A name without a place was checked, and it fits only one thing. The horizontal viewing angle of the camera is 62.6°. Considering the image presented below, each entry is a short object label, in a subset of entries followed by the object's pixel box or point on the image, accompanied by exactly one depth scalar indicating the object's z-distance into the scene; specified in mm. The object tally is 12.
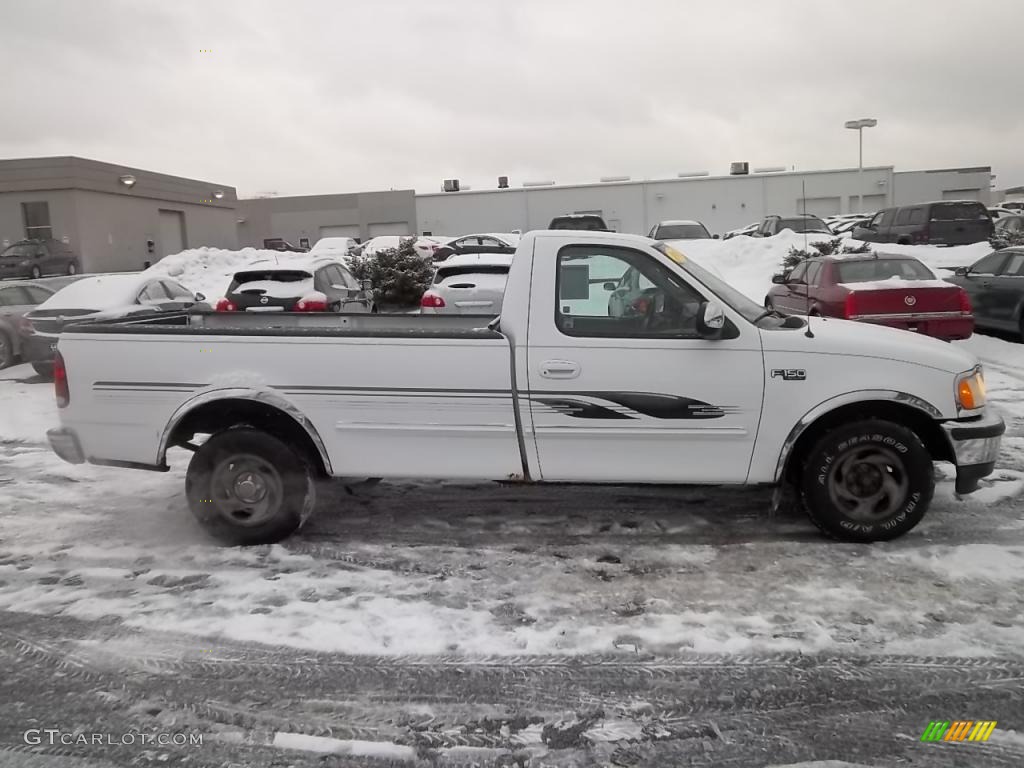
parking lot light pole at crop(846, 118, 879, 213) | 35312
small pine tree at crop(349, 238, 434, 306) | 19250
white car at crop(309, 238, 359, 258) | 33222
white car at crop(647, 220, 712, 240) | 26859
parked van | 23734
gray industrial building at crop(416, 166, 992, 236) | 45844
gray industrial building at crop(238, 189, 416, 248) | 53812
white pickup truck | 4906
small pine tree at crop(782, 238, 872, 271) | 19812
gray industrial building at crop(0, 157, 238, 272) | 39750
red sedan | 10727
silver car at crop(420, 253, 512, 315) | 11273
